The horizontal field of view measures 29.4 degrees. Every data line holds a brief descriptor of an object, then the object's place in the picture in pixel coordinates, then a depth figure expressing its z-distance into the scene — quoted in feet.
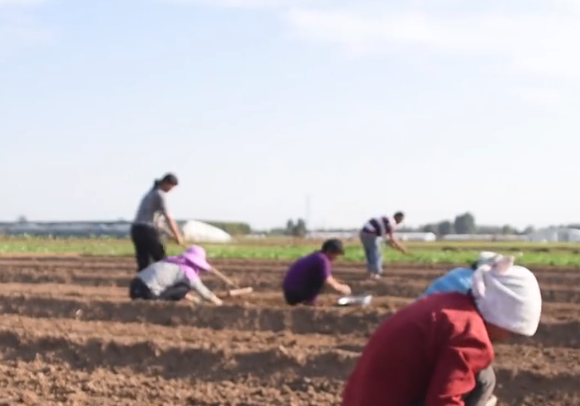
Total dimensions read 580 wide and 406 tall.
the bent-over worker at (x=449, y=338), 10.18
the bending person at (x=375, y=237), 54.65
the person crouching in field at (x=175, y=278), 36.73
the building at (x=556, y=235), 232.32
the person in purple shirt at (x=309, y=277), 37.93
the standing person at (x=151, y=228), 39.75
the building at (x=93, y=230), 189.05
